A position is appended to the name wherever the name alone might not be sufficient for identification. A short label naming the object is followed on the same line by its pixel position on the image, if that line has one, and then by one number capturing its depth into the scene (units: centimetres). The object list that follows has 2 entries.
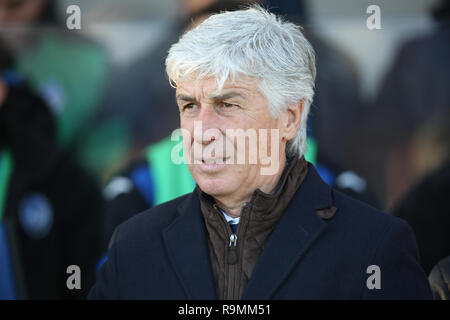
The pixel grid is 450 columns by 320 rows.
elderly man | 422
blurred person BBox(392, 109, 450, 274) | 696
